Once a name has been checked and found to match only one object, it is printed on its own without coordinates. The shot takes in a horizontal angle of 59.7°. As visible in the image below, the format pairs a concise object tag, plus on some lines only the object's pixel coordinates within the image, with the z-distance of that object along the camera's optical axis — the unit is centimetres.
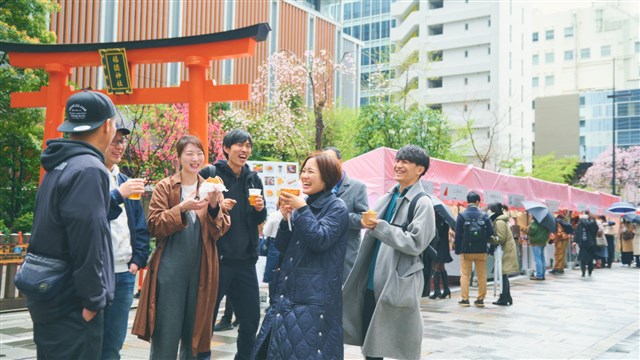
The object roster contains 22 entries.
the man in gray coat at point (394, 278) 392
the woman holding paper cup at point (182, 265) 379
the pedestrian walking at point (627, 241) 2119
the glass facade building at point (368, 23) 6771
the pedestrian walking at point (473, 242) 975
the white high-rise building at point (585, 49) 6569
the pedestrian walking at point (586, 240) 1686
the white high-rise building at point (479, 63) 4959
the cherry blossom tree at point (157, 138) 1452
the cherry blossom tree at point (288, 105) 2395
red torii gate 1141
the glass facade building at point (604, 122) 6075
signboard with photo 887
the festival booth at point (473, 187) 1062
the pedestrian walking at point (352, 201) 488
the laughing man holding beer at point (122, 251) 379
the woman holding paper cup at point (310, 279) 326
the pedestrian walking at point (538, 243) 1465
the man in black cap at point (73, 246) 250
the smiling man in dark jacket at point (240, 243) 425
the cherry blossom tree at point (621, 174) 4734
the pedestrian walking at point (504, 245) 1041
